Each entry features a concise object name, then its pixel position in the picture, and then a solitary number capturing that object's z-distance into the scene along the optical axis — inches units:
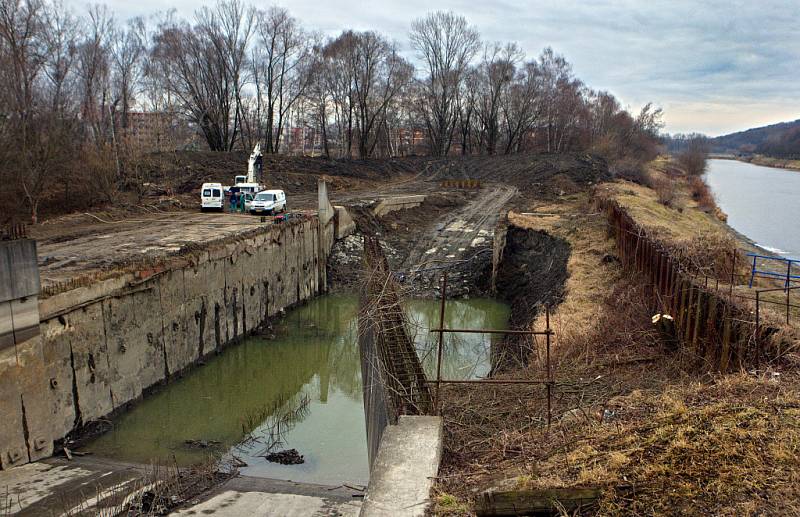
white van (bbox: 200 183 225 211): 1301.7
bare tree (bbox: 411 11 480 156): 2829.7
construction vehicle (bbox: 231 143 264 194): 1449.1
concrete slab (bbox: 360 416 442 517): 264.2
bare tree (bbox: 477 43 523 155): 2824.8
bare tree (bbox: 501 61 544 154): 2856.8
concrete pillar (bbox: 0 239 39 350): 507.8
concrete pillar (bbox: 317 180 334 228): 1246.3
